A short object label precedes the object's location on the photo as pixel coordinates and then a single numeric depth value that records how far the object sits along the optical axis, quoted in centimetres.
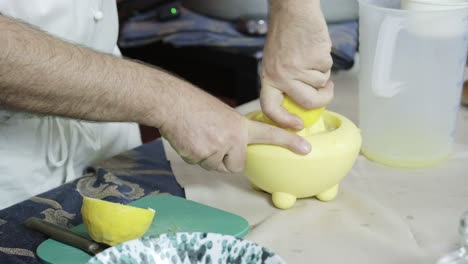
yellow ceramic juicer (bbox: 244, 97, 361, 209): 127
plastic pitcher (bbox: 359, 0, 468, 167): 136
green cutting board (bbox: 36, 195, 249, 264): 119
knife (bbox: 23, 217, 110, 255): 119
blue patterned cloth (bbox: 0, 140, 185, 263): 124
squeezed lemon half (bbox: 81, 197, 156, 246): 118
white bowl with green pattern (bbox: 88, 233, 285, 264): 110
